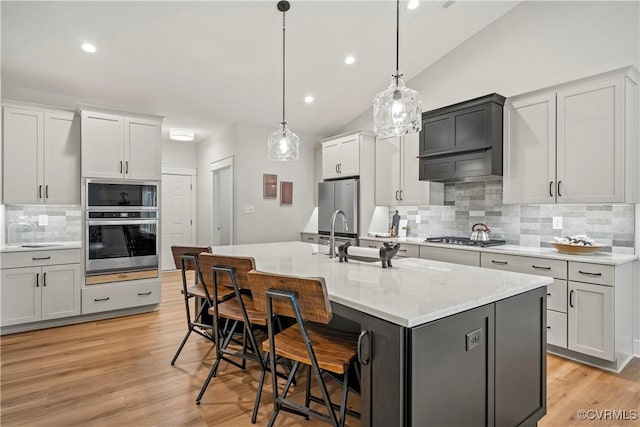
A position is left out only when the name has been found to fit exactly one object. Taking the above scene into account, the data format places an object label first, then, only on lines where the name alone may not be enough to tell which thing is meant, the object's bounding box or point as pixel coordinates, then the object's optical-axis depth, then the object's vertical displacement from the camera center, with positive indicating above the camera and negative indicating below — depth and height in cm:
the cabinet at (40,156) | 365 +58
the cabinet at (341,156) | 512 +85
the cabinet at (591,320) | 272 -85
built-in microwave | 391 +18
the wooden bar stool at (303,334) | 154 -65
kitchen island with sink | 134 -55
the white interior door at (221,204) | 616 +13
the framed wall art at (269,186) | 569 +42
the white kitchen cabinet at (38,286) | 349 -78
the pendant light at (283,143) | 328 +64
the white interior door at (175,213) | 687 -4
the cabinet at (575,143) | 288 +63
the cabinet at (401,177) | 447 +48
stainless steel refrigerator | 504 +13
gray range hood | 360 +78
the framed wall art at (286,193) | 587 +32
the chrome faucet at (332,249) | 272 -28
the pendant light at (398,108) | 224 +67
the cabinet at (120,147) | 389 +74
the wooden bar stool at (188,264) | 267 -41
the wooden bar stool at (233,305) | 211 -62
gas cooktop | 369 -31
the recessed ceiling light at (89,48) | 348 +162
